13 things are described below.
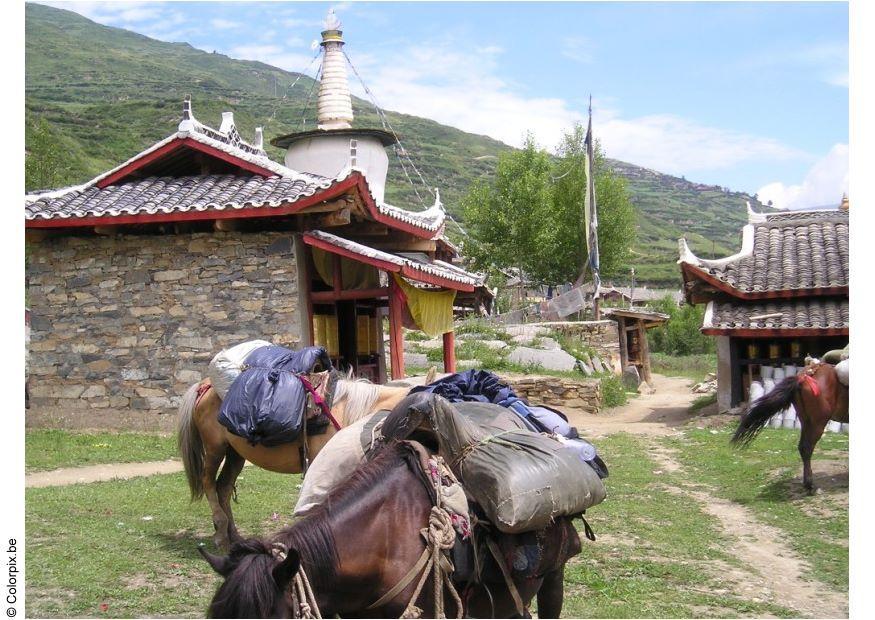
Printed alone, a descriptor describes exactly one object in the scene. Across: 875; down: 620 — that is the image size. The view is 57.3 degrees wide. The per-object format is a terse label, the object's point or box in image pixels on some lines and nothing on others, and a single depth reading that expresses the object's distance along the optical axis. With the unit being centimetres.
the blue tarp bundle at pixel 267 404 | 579
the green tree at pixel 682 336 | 4125
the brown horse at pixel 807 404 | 939
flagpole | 2888
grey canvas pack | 358
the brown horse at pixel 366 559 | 278
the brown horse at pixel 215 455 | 640
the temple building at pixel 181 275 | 1180
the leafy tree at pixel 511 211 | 3544
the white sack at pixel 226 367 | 642
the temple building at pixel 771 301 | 1555
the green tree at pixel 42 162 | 2794
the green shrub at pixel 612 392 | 1978
